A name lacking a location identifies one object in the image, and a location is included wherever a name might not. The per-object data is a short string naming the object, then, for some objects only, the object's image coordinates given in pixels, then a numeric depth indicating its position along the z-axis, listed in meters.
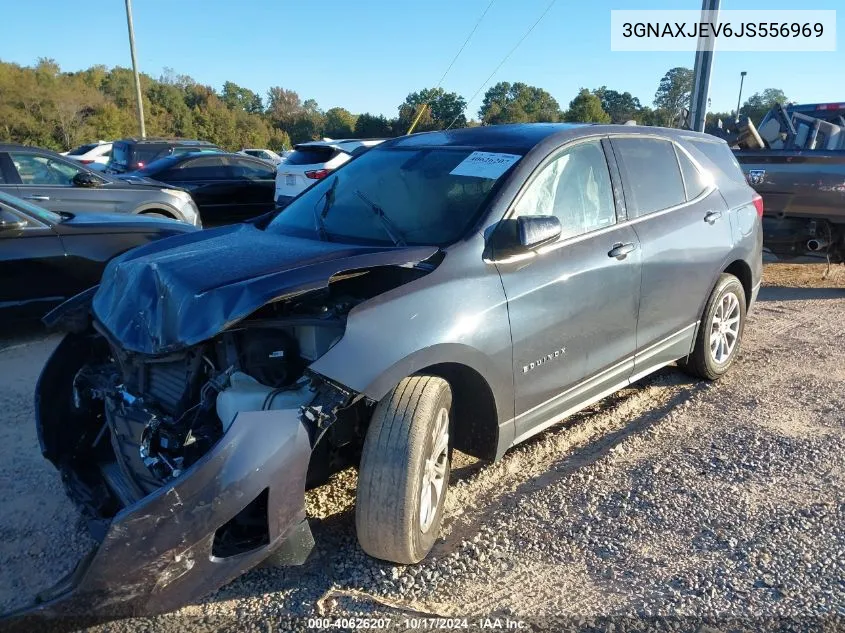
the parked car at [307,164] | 10.25
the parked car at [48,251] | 5.51
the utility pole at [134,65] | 26.06
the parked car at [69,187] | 8.07
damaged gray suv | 2.35
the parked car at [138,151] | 15.23
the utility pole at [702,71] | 9.97
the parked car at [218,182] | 12.16
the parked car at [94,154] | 19.81
